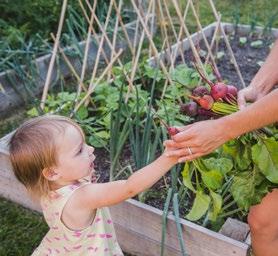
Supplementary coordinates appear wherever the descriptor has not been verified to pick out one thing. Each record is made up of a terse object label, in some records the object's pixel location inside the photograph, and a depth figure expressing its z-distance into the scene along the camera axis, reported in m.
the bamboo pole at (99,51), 2.87
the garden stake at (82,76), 2.89
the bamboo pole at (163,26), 2.84
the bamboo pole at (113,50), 2.85
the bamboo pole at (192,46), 2.77
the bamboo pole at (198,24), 2.98
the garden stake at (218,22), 3.04
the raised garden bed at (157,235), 1.95
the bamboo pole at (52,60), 2.73
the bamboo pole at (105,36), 2.73
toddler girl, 1.60
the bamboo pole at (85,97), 2.79
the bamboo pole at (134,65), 2.79
